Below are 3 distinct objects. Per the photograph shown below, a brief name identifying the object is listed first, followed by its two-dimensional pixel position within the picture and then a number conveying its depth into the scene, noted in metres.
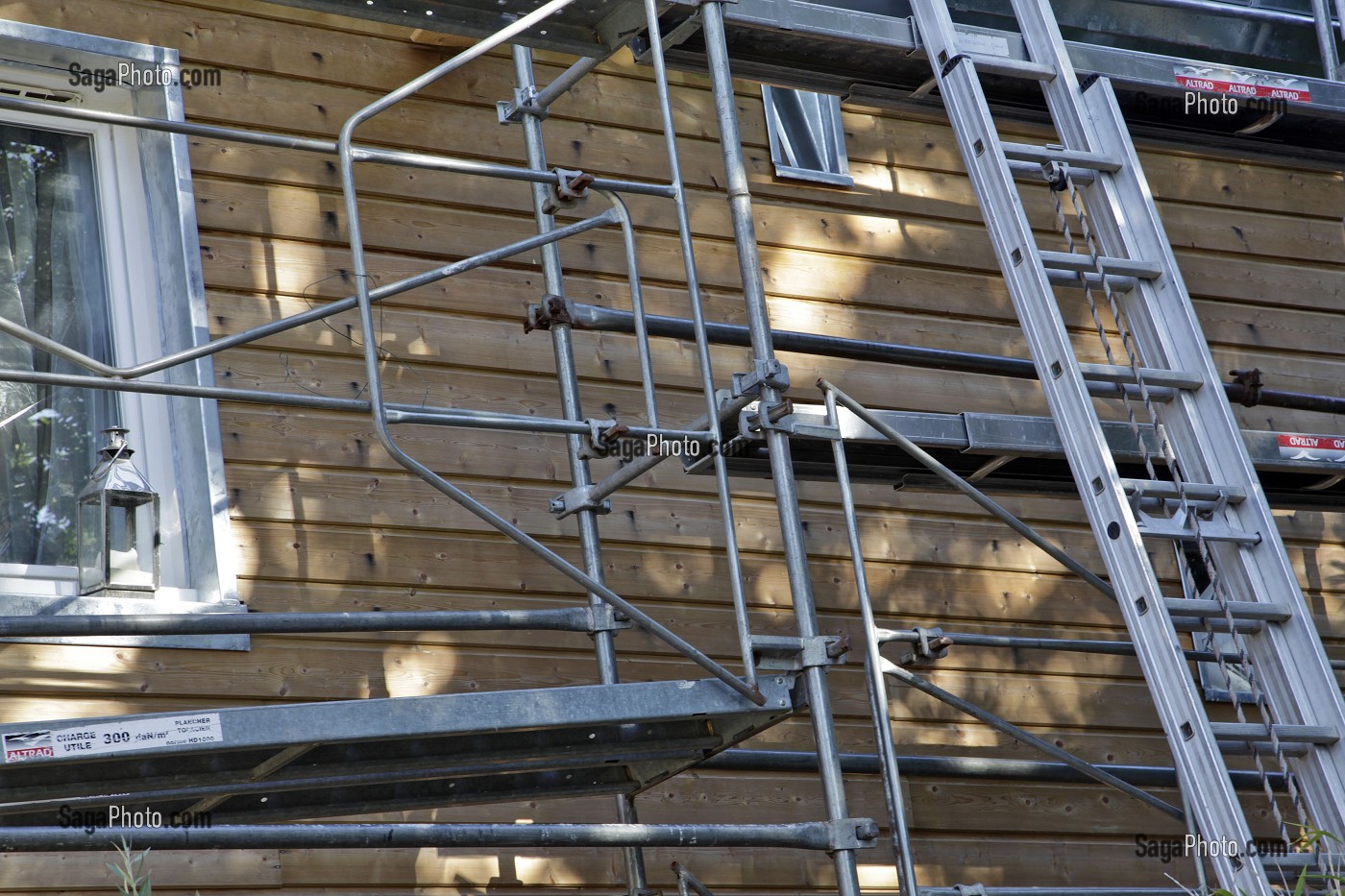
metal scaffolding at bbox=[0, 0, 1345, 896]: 6.27
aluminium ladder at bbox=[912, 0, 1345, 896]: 7.21
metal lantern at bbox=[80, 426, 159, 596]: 8.34
